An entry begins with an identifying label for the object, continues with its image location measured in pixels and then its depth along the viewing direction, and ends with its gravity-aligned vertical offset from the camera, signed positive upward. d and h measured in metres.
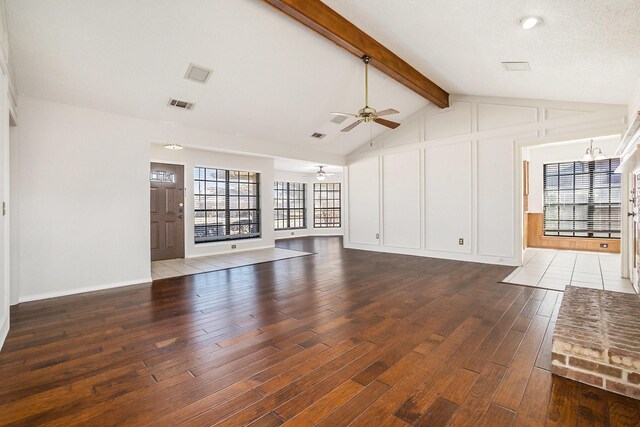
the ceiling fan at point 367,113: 3.98 +1.33
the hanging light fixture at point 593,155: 6.37 +1.21
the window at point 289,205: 10.55 +0.26
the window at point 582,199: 7.21 +0.30
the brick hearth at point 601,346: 1.74 -0.83
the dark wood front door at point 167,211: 6.25 +0.03
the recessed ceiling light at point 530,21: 2.72 +1.76
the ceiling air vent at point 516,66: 3.70 +1.85
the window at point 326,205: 11.30 +0.27
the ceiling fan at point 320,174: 9.82 +1.26
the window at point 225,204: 7.00 +0.20
